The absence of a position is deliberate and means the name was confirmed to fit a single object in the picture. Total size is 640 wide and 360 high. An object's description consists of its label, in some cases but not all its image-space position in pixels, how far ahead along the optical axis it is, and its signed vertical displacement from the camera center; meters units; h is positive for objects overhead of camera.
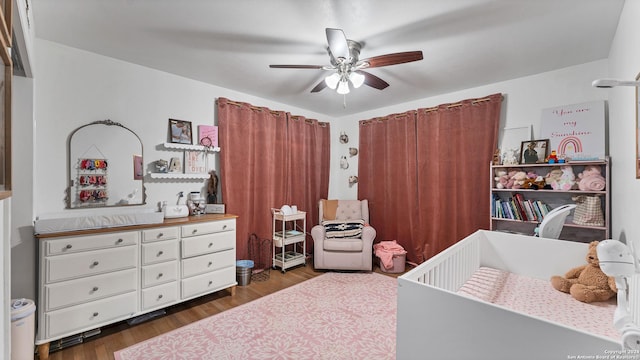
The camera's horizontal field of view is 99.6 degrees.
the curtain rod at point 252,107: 3.28 +0.98
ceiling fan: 1.83 +0.91
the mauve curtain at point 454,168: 3.11 +0.17
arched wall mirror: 2.34 +0.15
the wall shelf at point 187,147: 2.83 +0.39
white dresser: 1.88 -0.72
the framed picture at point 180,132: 2.88 +0.56
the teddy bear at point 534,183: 2.67 -0.01
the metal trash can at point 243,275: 3.09 -1.06
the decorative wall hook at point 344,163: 4.55 +0.32
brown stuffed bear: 1.61 -0.64
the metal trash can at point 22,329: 1.60 -0.89
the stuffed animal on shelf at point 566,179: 2.54 +0.02
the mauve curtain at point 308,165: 3.99 +0.26
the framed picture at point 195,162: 3.00 +0.23
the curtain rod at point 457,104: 3.12 +0.95
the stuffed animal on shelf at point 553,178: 2.63 +0.03
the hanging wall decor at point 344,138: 4.54 +0.74
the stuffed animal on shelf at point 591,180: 2.36 +0.01
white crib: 0.88 -0.56
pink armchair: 3.39 -0.82
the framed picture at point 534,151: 2.74 +0.31
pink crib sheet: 1.42 -0.74
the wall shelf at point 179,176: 2.73 +0.07
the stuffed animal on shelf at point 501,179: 2.92 +0.03
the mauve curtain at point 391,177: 3.72 +0.07
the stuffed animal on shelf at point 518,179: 2.80 +0.03
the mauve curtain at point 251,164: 3.24 +0.23
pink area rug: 1.90 -1.19
